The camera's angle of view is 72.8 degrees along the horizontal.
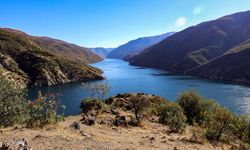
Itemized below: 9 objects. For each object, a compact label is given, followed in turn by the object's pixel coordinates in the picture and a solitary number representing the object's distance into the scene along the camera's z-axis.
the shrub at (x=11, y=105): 14.78
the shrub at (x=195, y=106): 28.46
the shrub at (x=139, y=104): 26.27
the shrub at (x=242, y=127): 22.22
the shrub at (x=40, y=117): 15.45
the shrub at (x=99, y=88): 34.21
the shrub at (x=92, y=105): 31.77
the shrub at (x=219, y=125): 19.08
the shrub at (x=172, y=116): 21.30
